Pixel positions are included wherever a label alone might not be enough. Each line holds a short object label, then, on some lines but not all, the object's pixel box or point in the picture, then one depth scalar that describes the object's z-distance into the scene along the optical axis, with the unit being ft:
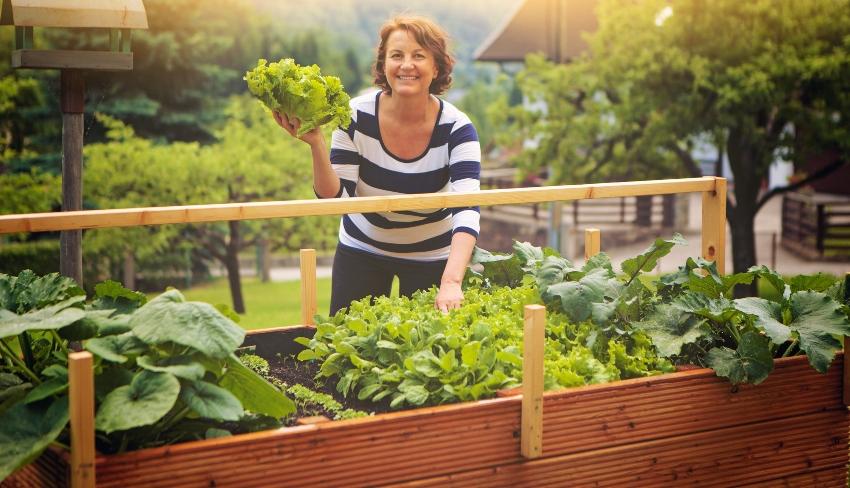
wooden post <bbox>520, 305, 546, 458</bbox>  10.61
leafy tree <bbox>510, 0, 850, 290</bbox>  42.70
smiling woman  14.29
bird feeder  19.95
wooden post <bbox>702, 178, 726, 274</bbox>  13.94
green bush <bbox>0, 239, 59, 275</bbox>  55.16
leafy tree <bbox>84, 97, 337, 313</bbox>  48.42
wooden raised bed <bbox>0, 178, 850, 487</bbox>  9.62
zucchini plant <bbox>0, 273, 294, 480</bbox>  9.36
